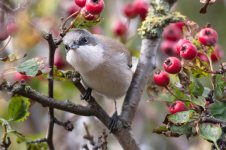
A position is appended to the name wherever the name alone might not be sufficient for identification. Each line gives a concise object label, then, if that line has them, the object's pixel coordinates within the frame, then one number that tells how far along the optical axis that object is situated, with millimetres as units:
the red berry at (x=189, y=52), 4176
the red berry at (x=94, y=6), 4276
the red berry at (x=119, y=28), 7129
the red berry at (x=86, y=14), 4317
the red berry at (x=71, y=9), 6828
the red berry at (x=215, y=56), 4510
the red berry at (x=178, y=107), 4166
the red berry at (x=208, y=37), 4312
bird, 5996
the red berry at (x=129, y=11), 6914
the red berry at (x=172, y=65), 4180
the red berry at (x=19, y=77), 5060
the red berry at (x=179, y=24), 5652
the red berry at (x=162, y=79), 4332
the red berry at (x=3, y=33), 4142
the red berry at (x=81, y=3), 4412
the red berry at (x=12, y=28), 4427
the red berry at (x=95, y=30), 7396
